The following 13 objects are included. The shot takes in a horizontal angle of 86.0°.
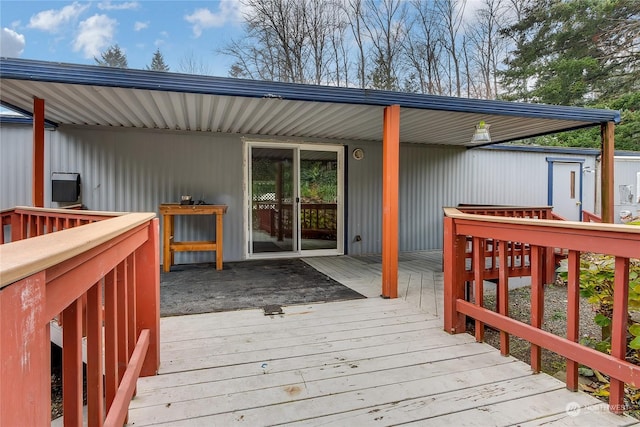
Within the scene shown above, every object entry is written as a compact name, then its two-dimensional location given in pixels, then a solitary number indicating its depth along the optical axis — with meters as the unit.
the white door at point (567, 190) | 8.01
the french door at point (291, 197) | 5.93
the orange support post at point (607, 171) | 4.45
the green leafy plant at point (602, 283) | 2.13
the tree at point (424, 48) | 12.06
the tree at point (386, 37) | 11.73
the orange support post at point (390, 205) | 3.60
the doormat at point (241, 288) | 3.35
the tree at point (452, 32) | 12.21
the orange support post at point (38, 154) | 3.73
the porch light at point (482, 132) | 4.66
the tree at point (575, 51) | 12.17
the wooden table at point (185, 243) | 4.82
